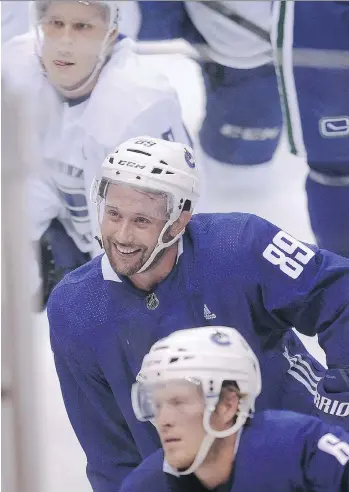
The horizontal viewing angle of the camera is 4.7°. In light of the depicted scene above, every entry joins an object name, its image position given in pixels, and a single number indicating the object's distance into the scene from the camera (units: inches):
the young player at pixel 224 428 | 400.3
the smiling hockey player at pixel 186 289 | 403.4
